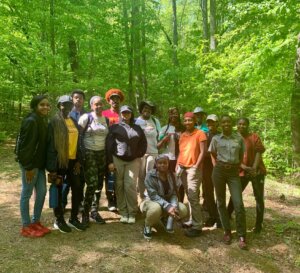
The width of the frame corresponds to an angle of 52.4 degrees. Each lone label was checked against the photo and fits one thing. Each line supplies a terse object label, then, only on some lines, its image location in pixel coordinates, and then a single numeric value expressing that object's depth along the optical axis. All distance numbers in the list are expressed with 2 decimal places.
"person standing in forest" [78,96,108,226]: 5.06
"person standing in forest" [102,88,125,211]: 5.62
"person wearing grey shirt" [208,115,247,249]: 4.86
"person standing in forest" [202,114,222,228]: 5.59
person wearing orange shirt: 5.13
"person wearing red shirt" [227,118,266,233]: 5.08
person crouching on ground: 4.80
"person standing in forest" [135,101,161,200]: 5.74
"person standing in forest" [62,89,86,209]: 5.40
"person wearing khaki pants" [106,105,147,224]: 5.25
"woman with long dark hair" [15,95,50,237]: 4.32
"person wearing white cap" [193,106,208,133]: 5.85
